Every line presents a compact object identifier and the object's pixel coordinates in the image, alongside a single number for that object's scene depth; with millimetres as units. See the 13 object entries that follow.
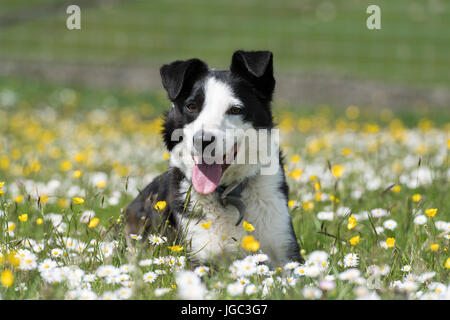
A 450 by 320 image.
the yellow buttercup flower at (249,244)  4824
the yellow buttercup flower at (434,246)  5403
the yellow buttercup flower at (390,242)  5598
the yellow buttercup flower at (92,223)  6020
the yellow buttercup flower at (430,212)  6043
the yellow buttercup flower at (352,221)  5816
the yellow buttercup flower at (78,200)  6102
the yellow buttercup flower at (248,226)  5624
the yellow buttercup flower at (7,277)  4300
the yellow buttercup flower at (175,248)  5602
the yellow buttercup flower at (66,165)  8439
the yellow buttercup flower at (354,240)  5629
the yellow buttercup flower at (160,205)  6036
